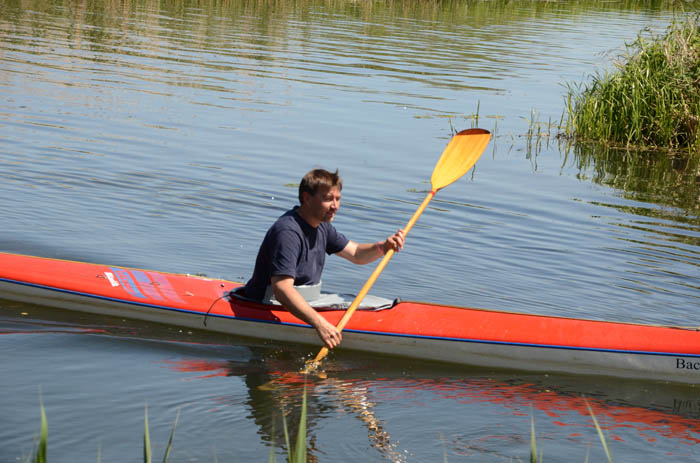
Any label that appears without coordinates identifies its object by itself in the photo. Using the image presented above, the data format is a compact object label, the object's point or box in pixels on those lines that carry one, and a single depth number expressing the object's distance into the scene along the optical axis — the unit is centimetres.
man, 970
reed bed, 2225
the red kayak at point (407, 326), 1027
